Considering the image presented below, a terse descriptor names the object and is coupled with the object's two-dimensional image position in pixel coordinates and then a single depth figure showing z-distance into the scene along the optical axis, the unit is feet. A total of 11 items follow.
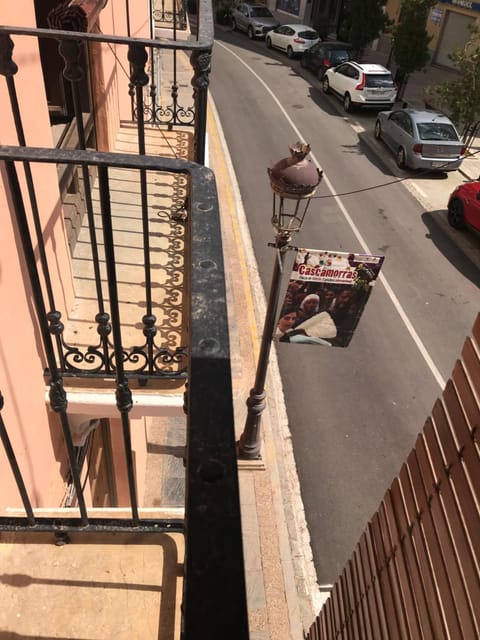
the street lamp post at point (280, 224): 16.42
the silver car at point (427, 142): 50.42
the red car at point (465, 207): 42.14
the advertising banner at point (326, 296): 19.70
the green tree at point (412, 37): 61.67
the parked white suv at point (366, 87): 63.31
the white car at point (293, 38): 83.82
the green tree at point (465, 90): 50.39
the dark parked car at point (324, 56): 74.33
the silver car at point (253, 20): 92.99
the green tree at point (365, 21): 75.72
